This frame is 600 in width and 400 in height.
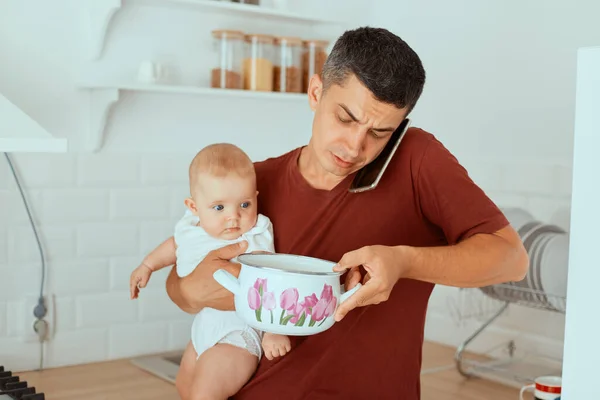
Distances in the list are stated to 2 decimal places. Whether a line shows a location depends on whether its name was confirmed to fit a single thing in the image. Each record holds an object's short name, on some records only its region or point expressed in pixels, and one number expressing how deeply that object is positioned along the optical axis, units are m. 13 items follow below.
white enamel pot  1.13
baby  1.45
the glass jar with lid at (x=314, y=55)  2.90
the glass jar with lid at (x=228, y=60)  2.71
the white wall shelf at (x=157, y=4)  2.44
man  1.25
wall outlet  2.46
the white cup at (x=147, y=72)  2.54
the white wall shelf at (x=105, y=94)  2.46
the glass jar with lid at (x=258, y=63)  2.75
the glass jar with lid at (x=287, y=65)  2.84
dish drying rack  2.32
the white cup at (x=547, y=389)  1.81
